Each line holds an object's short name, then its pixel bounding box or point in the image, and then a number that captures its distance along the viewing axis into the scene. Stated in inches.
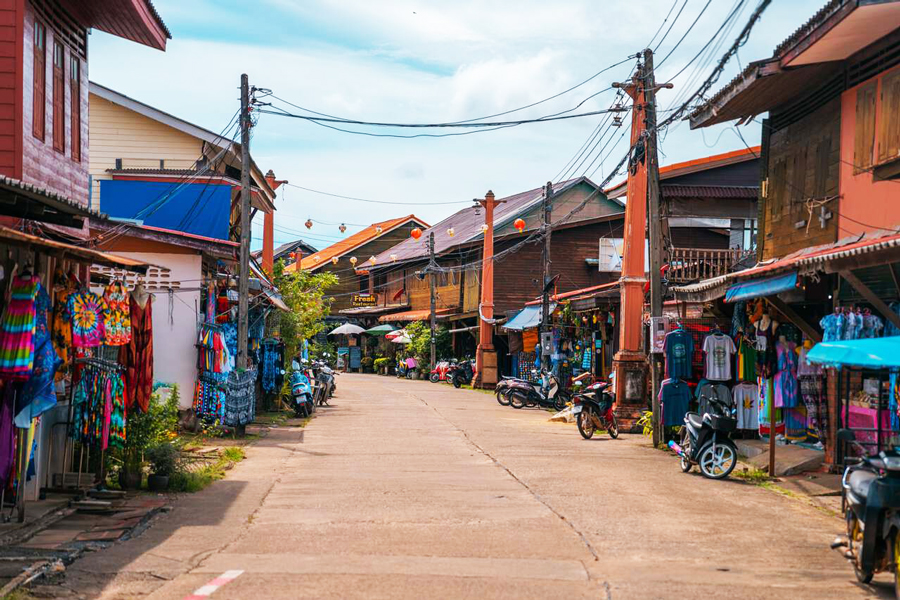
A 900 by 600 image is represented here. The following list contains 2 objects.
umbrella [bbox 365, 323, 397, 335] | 2319.1
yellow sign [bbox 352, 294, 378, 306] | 2615.7
